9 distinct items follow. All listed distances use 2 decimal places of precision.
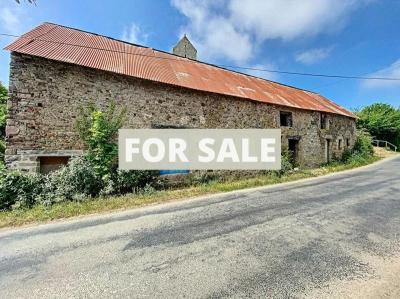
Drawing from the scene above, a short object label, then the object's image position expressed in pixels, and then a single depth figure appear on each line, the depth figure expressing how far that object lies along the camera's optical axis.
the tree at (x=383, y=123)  29.50
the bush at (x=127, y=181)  8.02
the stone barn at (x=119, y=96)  7.94
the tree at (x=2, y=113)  10.95
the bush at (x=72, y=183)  7.25
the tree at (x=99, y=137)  8.16
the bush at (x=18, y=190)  6.73
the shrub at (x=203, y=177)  10.73
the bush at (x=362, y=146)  20.91
